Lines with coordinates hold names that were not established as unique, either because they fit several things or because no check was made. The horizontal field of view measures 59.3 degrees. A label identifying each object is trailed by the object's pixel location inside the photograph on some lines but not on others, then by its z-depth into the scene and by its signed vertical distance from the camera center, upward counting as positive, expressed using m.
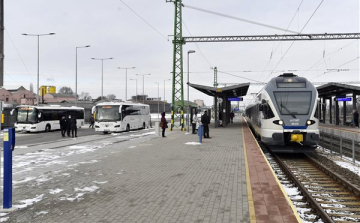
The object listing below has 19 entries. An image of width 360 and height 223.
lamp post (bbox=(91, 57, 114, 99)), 46.65 +5.81
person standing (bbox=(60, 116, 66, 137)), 23.54 -0.56
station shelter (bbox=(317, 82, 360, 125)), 27.47 +2.34
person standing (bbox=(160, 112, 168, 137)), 21.68 -0.50
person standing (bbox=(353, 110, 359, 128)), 28.81 -0.25
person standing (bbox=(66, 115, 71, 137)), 23.38 -0.67
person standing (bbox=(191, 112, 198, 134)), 25.00 -0.62
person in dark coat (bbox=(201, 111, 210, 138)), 19.84 -0.34
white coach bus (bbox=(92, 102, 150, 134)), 27.14 -0.01
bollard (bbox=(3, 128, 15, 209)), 5.50 -0.87
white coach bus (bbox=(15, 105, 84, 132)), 27.98 -0.17
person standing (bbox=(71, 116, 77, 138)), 22.90 -0.66
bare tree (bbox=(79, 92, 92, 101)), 150.96 +10.32
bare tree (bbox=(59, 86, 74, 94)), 160.27 +13.45
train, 12.53 -0.02
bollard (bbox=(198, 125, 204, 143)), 17.36 -0.85
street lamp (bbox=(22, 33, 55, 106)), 31.63 +8.29
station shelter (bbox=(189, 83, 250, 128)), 27.28 +2.13
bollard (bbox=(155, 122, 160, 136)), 22.28 -0.91
